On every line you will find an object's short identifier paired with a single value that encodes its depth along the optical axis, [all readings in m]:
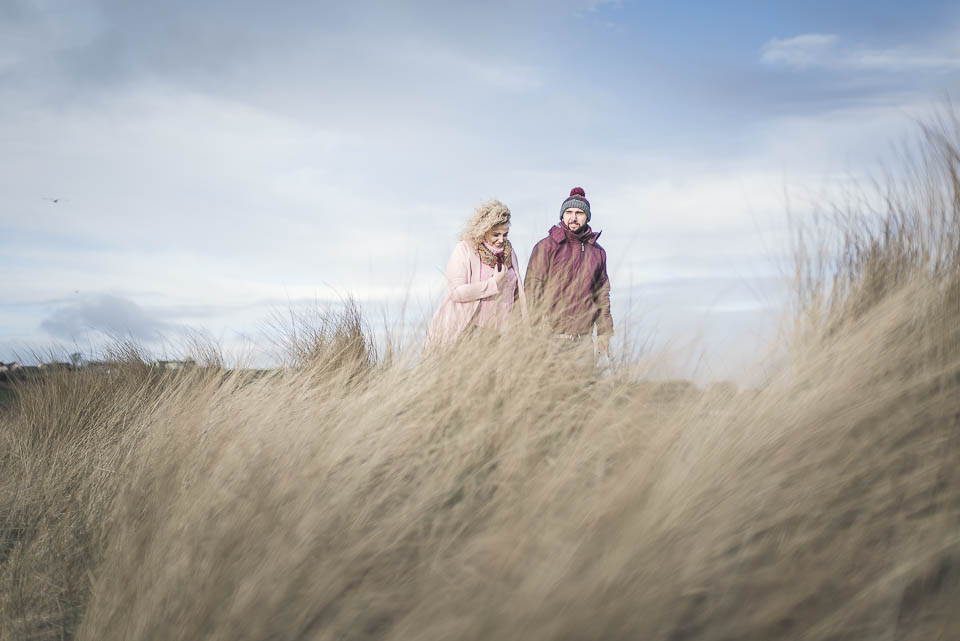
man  3.77
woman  4.71
